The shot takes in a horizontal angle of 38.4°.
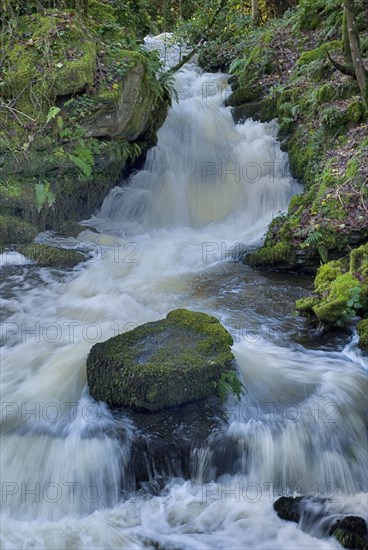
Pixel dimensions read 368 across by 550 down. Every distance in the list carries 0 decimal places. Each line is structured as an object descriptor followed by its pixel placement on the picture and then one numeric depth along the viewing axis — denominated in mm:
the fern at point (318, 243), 8086
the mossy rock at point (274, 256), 8555
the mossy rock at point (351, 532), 4184
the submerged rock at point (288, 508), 4496
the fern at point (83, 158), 8867
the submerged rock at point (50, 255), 8773
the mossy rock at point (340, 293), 6648
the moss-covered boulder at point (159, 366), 5062
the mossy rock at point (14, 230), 9180
